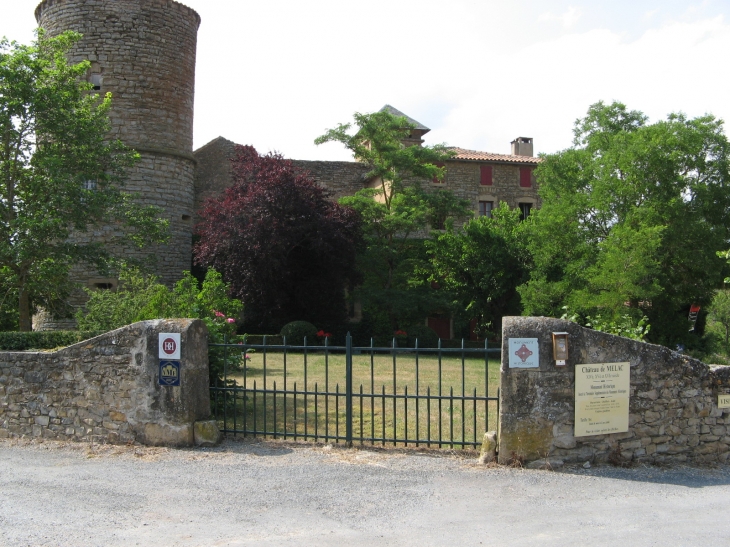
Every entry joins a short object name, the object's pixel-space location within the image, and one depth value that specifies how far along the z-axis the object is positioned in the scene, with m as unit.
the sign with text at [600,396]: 6.60
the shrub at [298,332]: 19.44
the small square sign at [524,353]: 6.59
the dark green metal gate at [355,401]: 7.34
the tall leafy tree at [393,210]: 22.22
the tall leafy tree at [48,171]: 13.83
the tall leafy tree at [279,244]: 19.73
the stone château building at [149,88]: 19.67
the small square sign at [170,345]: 7.34
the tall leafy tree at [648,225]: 18.38
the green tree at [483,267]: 22.27
